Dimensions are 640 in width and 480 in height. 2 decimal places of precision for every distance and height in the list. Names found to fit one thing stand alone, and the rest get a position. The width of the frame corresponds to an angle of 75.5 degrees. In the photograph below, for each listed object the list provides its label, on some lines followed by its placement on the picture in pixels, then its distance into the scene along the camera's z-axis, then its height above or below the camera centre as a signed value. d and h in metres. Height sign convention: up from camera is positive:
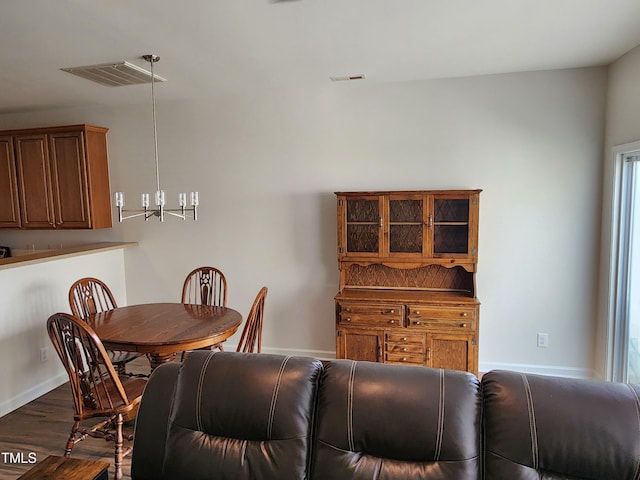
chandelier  2.79 +0.04
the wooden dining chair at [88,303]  2.99 -0.76
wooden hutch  3.37 -0.67
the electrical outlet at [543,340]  3.61 -1.25
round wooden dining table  2.50 -0.82
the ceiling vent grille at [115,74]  3.07 +1.02
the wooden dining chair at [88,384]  2.24 -0.99
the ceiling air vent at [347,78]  3.45 +1.03
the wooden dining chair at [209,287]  3.61 -0.77
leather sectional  1.33 -0.78
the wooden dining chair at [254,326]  2.77 -0.85
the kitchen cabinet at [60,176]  4.11 +0.31
